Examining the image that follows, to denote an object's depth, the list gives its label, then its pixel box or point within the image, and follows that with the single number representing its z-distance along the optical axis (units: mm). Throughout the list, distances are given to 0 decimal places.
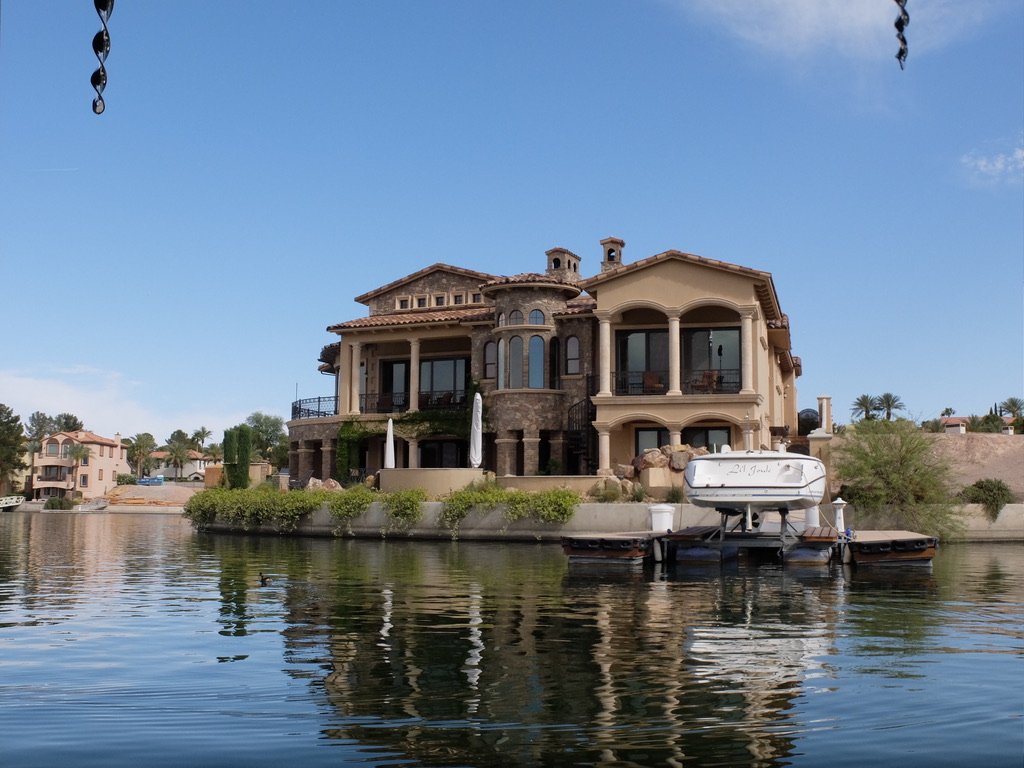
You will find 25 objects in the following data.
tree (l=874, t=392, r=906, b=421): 98188
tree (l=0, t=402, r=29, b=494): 108688
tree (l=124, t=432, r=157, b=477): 143750
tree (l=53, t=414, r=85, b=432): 157875
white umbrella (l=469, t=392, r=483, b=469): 43594
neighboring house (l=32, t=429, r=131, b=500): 117188
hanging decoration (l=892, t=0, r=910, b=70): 6727
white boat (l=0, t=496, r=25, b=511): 95469
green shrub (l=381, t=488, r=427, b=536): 40969
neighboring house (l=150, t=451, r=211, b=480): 150750
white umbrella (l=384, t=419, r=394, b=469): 45531
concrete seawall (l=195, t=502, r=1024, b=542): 37688
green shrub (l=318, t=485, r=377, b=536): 42125
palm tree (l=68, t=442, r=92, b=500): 116644
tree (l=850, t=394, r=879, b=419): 100750
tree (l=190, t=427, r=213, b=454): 163750
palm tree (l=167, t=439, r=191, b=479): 144750
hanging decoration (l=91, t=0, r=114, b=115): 6691
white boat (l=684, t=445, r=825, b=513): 28281
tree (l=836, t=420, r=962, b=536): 38094
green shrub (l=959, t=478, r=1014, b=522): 41375
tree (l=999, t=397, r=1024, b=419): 99562
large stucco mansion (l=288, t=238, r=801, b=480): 44906
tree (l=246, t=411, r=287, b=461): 134250
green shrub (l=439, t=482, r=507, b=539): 39844
